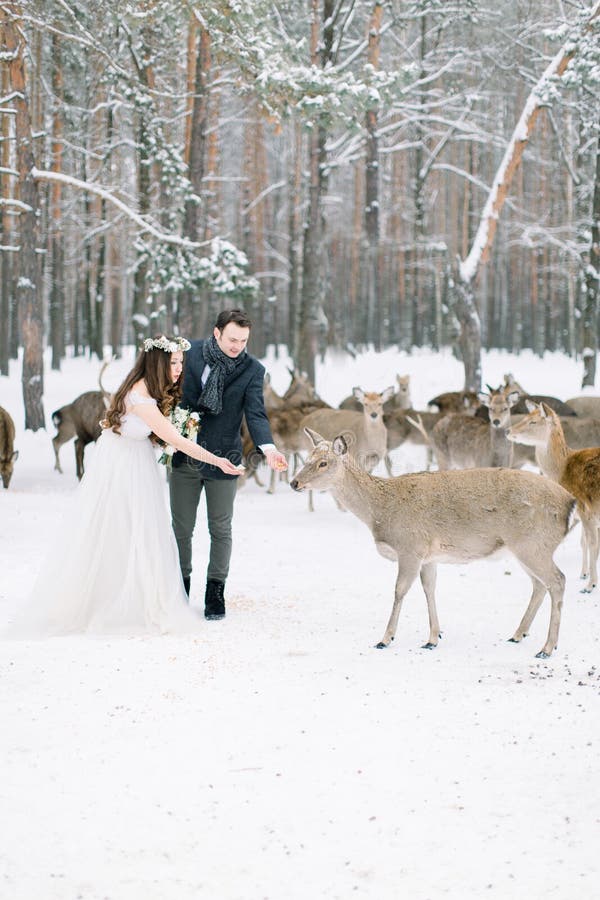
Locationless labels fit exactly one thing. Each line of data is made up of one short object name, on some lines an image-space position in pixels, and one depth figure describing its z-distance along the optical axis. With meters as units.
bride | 7.14
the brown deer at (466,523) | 6.78
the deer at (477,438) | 12.58
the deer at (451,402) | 15.91
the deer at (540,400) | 15.08
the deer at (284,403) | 14.32
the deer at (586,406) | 15.62
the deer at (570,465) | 8.80
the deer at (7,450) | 14.06
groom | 7.46
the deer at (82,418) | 15.29
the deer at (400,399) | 17.39
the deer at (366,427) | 13.16
